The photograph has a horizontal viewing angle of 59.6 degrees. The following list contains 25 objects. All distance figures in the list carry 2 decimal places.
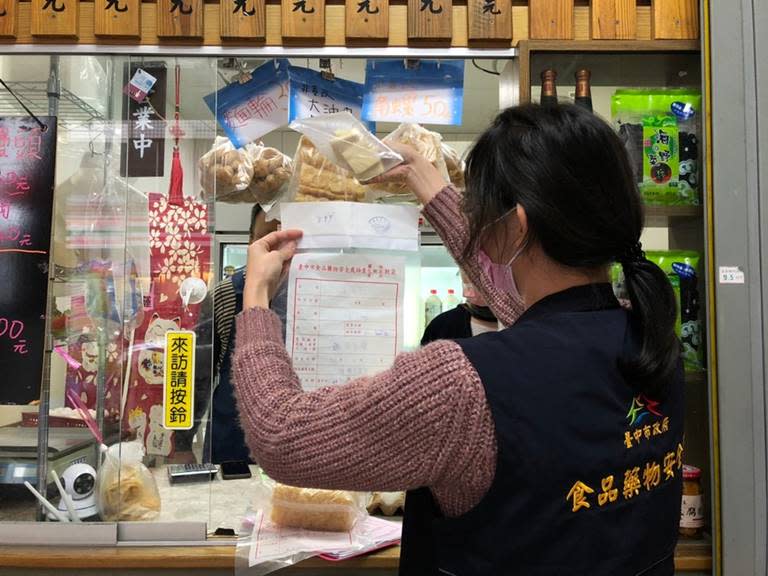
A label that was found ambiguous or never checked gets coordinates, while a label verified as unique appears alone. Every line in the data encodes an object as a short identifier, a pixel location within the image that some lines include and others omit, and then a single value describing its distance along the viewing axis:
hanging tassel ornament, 1.64
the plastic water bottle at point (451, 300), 1.94
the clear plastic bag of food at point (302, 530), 1.36
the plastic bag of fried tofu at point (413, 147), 1.46
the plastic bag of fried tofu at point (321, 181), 1.45
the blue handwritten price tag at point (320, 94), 1.69
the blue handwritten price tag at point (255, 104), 1.67
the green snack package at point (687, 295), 1.70
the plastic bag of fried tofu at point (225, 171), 1.58
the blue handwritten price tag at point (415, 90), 1.70
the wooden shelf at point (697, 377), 1.71
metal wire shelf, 1.73
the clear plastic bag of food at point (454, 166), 1.57
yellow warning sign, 1.60
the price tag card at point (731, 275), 1.60
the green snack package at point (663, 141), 1.72
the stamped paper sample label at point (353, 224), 1.36
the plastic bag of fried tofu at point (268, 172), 1.60
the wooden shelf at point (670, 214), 1.73
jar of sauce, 1.65
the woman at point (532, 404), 0.78
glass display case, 1.61
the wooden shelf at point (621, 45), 1.65
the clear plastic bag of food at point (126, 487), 1.60
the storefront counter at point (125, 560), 1.51
